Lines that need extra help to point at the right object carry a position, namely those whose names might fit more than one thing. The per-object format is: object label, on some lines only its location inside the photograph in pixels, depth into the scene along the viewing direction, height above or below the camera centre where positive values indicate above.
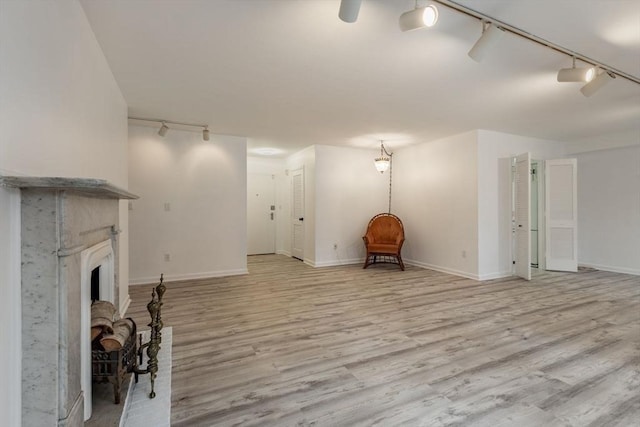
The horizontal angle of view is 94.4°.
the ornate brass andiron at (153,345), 1.81 -0.84
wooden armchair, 5.61 -0.54
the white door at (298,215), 6.65 -0.09
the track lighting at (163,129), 4.27 +1.19
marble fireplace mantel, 1.06 -0.33
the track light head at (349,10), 1.58 +1.09
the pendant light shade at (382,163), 5.61 +0.91
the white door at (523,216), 4.83 -0.08
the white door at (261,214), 7.55 -0.07
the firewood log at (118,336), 1.62 -0.71
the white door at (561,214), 5.48 -0.05
